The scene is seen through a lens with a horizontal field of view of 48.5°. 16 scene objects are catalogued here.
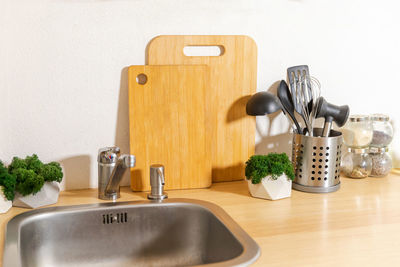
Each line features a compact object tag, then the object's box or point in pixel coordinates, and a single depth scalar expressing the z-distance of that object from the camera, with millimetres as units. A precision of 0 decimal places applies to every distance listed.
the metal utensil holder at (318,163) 1247
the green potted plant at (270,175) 1173
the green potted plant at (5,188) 1066
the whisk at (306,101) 1307
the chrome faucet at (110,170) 1150
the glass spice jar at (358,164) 1388
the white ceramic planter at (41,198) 1102
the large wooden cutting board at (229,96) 1291
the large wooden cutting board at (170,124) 1231
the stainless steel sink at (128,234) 1054
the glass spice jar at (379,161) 1397
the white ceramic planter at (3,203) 1067
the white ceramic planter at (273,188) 1184
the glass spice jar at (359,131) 1372
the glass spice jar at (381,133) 1411
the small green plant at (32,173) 1085
